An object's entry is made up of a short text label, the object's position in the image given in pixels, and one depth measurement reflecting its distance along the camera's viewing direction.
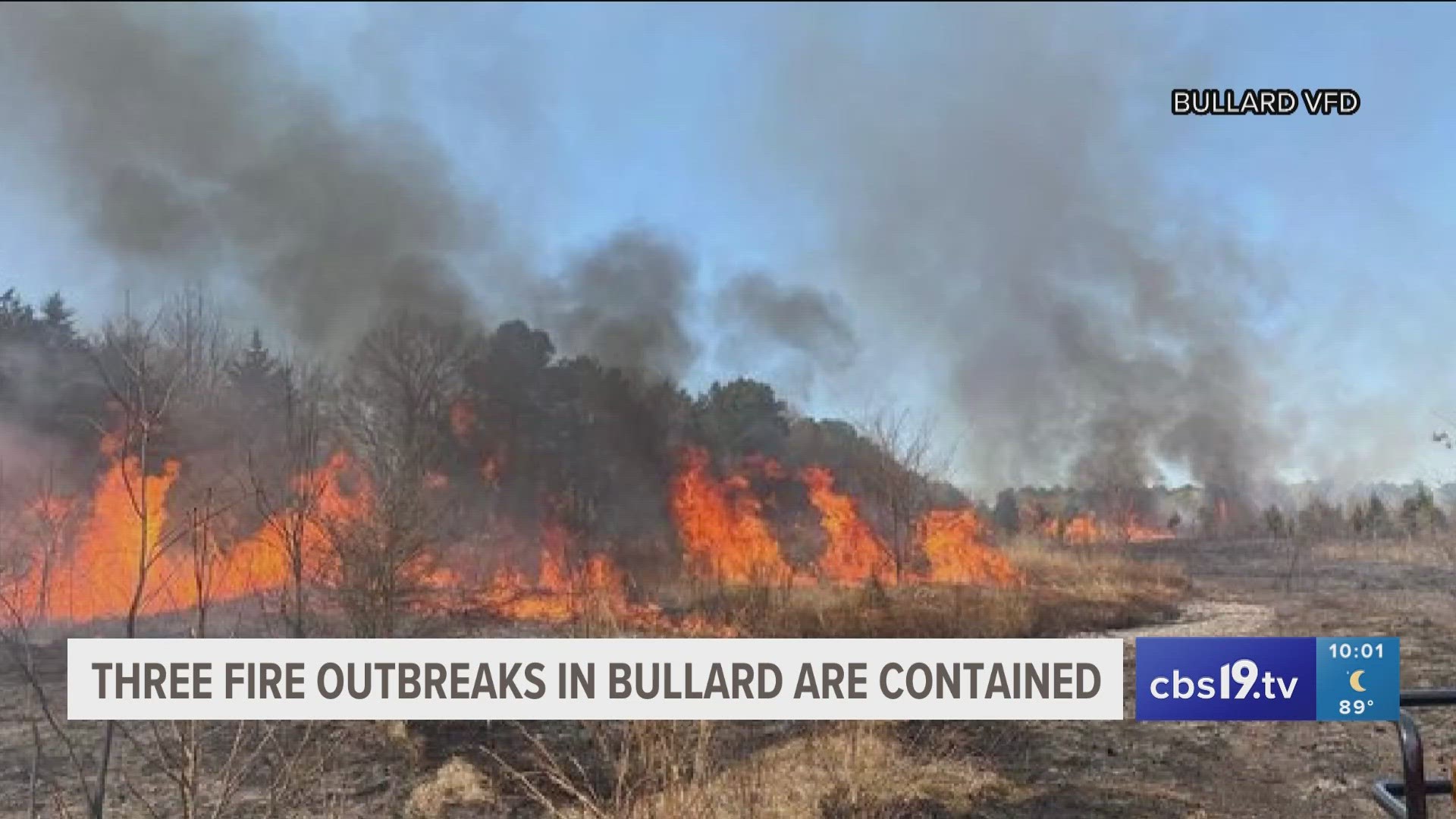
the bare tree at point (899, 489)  20.34
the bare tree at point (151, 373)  4.13
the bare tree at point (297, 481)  5.92
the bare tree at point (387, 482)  7.96
